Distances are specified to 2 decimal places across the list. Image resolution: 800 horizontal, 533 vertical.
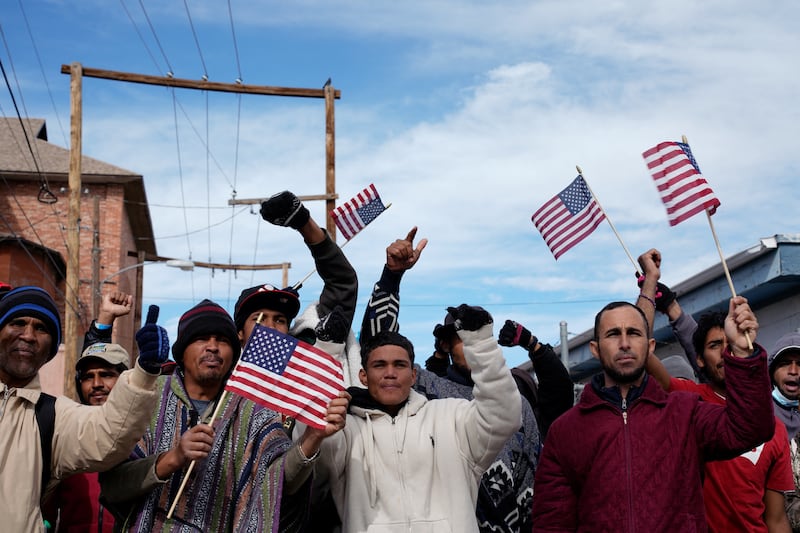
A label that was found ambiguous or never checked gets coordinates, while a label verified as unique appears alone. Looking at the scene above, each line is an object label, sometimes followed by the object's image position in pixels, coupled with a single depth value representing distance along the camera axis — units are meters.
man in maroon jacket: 4.04
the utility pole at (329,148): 16.98
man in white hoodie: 4.41
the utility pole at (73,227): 16.39
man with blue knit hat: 4.03
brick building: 37.88
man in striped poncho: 4.27
